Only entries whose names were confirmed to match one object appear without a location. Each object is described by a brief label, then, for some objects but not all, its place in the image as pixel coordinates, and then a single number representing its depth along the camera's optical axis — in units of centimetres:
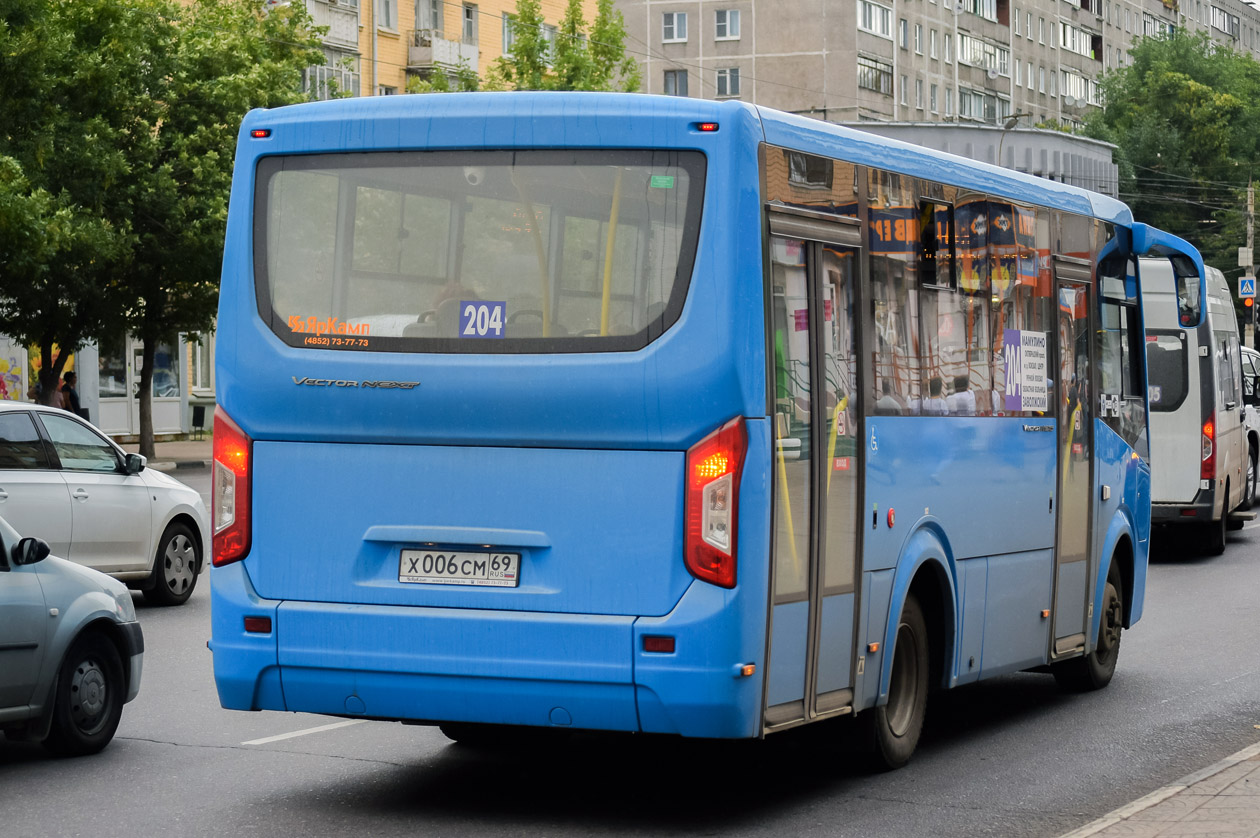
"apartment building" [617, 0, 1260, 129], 8525
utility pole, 5759
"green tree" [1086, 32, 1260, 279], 8831
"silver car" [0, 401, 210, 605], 1385
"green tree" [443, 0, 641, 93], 5406
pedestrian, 3703
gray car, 841
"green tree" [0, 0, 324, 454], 3100
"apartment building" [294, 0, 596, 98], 5912
